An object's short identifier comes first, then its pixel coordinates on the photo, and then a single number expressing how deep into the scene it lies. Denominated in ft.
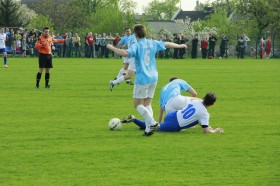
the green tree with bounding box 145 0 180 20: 564.30
